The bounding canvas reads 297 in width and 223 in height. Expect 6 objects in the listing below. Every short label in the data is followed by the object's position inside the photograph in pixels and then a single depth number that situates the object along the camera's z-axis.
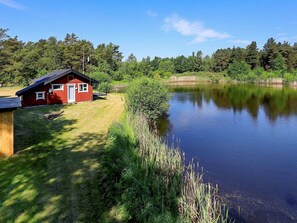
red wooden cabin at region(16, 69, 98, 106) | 27.14
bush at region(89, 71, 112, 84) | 48.94
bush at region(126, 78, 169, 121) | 26.50
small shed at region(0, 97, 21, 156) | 12.19
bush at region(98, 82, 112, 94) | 45.51
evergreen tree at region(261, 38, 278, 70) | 88.69
